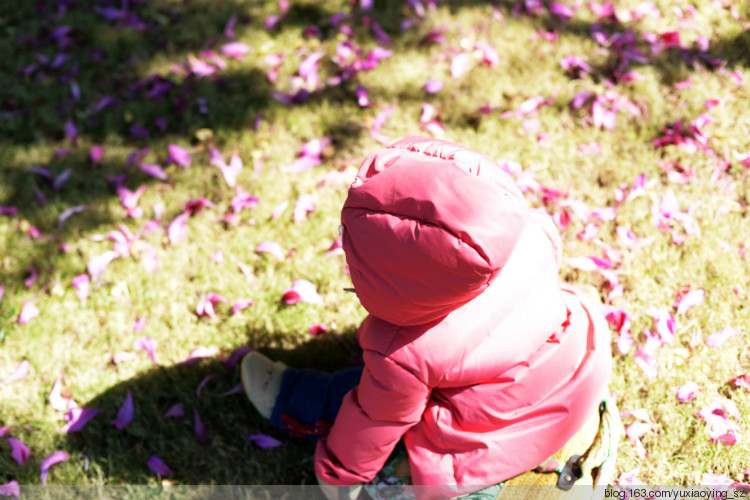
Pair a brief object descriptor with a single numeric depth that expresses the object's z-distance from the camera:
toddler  1.27
